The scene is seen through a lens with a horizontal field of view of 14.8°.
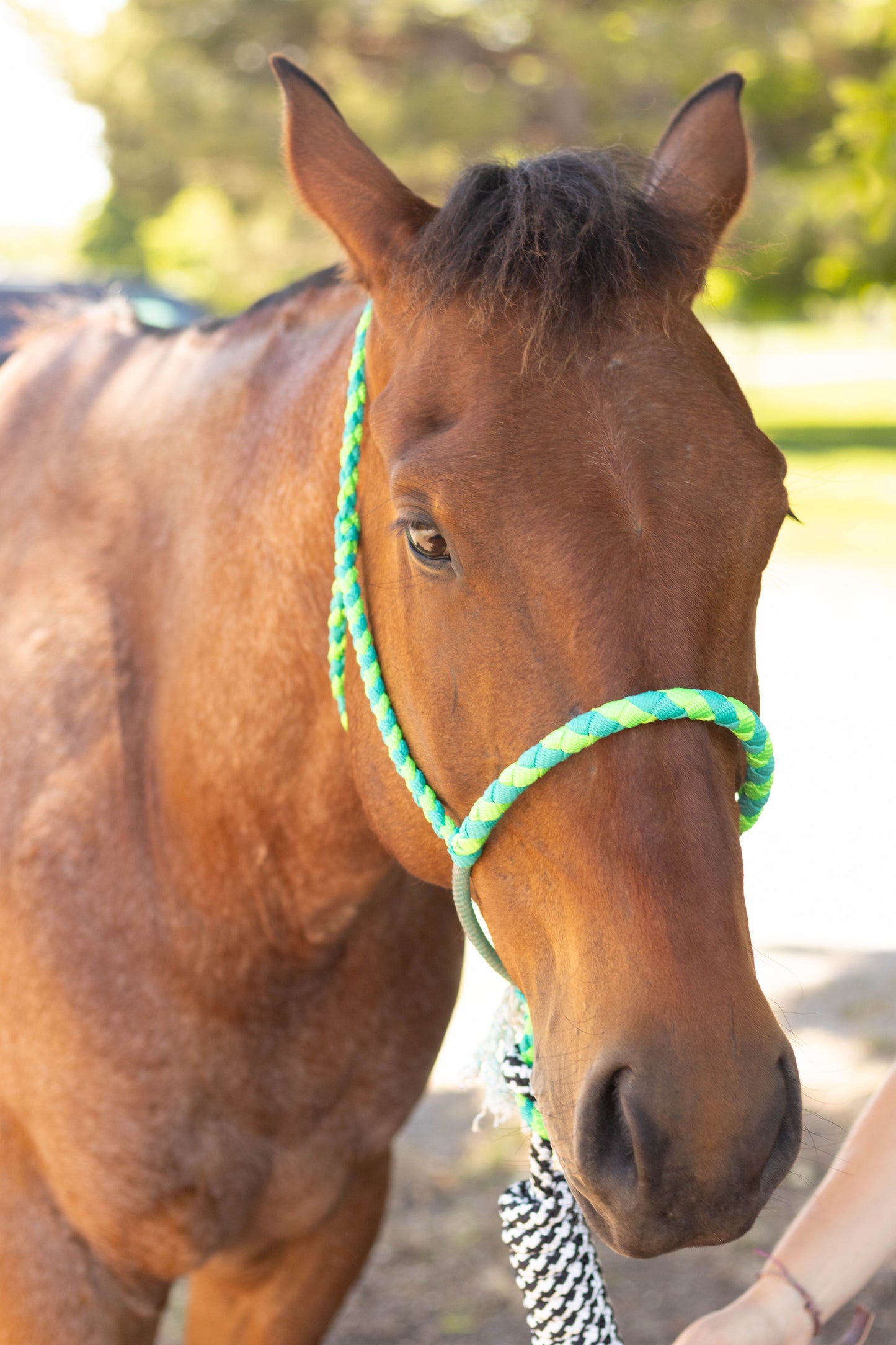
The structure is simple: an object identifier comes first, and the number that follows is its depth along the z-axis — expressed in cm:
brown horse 164
